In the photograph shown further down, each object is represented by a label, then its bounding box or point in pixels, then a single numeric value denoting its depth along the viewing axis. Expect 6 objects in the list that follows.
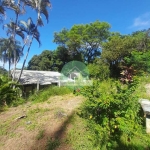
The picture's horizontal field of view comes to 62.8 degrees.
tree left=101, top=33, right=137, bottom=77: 14.24
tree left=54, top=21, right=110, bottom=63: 21.25
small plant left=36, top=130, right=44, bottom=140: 3.01
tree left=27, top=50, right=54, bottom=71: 24.12
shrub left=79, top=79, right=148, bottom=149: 2.82
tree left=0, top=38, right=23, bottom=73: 15.16
